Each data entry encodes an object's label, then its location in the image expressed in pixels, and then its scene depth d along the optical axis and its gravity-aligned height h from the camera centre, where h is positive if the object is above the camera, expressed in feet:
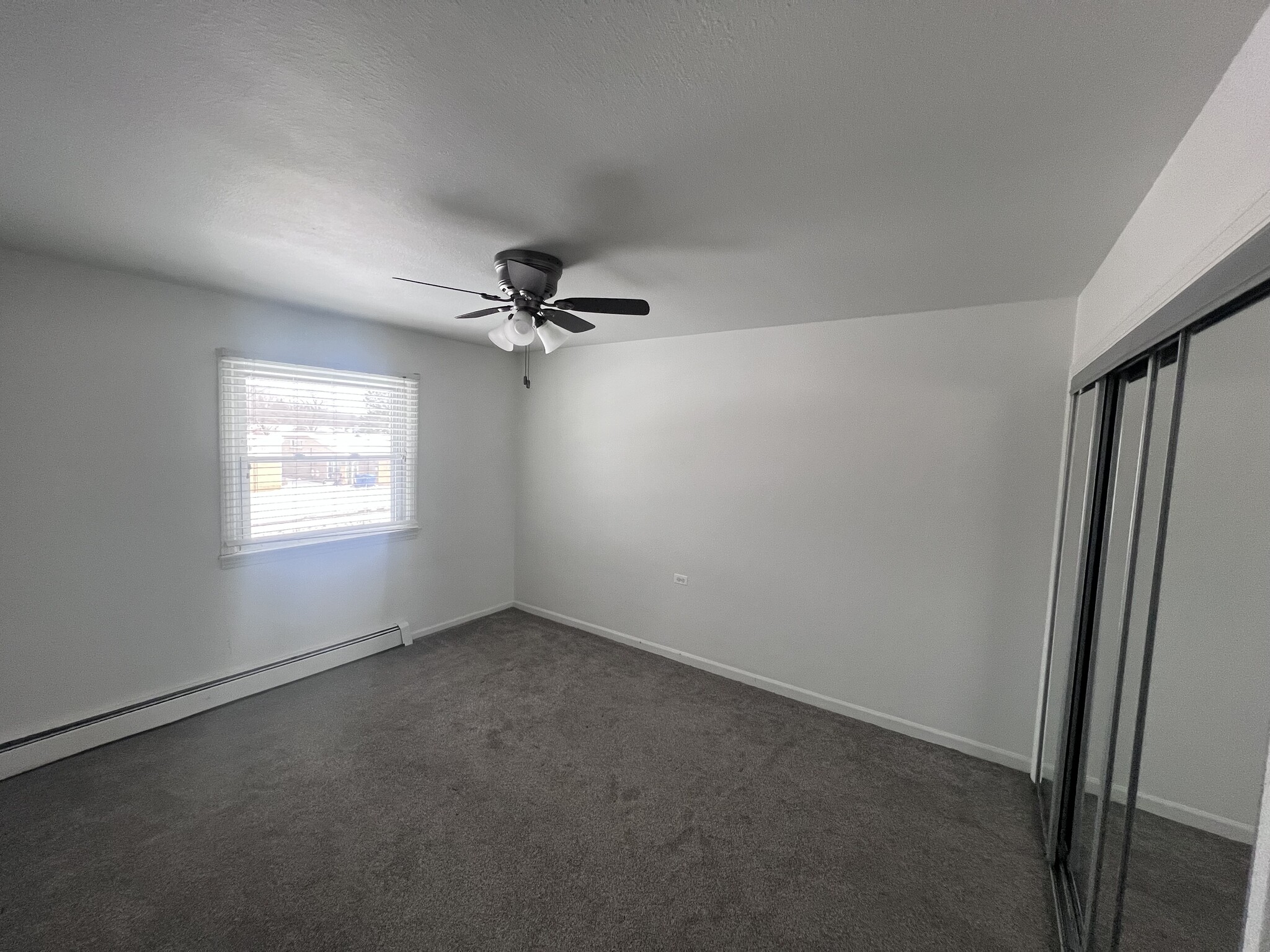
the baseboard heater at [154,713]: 7.40 -5.13
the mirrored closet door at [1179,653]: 2.71 -1.20
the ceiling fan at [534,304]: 6.48 +2.07
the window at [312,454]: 9.57 -0.39
